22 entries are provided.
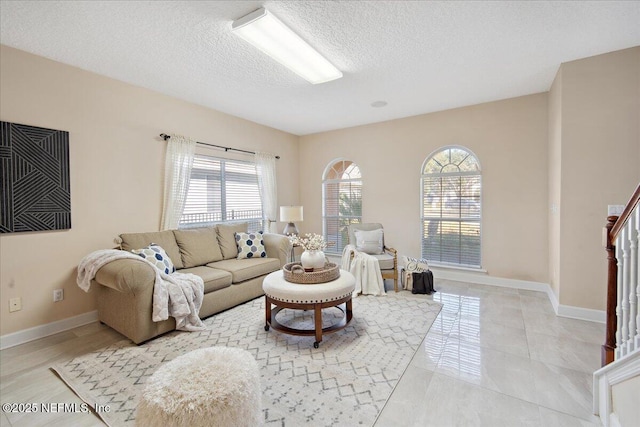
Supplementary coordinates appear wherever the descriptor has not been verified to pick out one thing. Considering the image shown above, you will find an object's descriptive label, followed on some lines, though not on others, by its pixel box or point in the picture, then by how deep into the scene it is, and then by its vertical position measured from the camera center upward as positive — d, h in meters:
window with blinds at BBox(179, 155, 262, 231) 4.16 +0.23
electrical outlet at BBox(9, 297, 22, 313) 2.64 -0.88
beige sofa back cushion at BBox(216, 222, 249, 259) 4.04 -0.45
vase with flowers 2.92 -0.48
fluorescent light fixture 2.21 +1.46
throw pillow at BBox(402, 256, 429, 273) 3.98 -0.83
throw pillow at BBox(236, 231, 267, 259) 4.09 -0.54
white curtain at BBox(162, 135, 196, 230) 3.76 +0.44
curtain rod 3.72 +0.97
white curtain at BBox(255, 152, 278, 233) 5.14 +0.41
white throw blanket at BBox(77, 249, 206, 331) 2.61 -0.79
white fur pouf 1.21 -0.83
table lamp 4.86 -0.13
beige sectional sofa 2.54 -0.73
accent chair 4.04 -0.62
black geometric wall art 2.57 +0.30
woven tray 2.71 -0.65
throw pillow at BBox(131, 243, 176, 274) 3.01 -0.51
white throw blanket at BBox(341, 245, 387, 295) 3.91 -0.95
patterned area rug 1.79 -1.25
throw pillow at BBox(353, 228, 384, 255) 4.36 -0.53
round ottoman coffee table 2.52 -0.80
